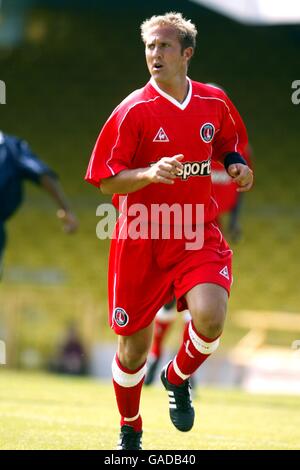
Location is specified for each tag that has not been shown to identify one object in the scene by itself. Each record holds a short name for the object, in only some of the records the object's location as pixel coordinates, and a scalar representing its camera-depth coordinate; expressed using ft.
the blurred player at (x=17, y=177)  59.41
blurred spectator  108.58
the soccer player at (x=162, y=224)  38.01
